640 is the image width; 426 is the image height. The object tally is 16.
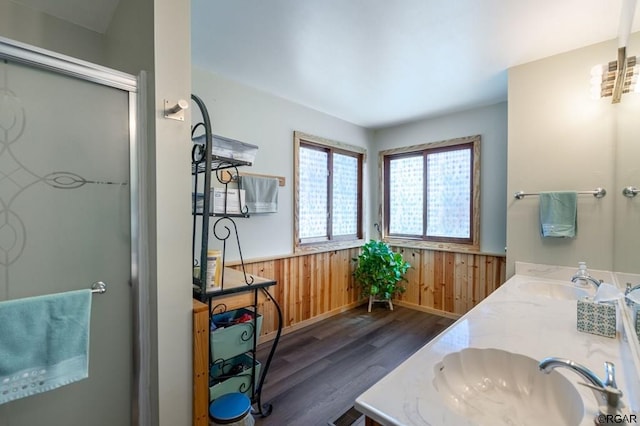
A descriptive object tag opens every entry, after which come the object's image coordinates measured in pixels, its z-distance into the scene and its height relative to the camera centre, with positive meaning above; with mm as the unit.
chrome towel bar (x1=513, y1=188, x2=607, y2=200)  2004 +130
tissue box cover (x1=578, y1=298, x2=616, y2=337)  1201 -451
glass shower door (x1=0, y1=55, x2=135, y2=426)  1110 -32
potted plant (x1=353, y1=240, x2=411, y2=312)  3680 -761
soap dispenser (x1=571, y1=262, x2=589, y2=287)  1712 -385
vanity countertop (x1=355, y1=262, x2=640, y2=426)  768 -523
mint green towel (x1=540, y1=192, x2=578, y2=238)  2092 -31
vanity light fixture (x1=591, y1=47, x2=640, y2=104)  1568 +798
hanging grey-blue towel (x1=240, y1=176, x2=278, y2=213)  2701 +153
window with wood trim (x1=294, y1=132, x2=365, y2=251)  3398 +208
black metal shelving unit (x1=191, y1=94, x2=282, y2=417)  1418 -401
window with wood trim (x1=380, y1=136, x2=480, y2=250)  3469 +218
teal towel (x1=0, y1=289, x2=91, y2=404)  1044 -510
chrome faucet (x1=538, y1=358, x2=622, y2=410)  693 -425
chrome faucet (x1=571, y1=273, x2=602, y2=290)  1625 -394
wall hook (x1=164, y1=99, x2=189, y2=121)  1289 +450
